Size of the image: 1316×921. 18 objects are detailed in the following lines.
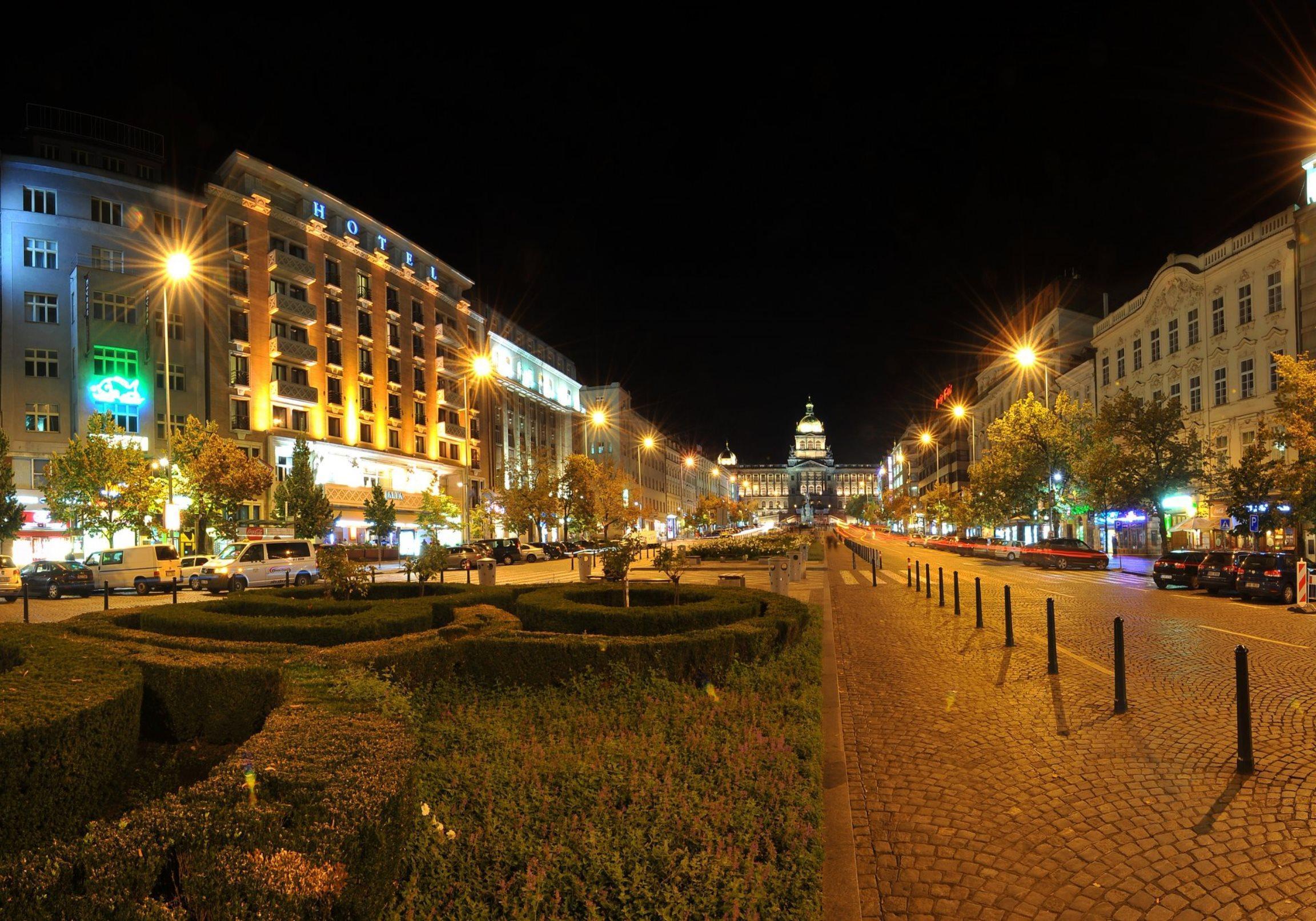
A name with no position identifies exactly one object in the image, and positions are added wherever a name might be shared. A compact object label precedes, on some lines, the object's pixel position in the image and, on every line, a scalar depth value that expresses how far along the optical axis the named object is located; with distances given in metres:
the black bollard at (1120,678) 8.43
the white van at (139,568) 28.45
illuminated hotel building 45.88
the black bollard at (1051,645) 10.47
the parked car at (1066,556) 36.97
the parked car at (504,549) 47.53
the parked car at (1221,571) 22.34
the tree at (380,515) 48.09
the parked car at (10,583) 26.22
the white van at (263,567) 28.19
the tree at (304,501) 42.16
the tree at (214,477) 36.84
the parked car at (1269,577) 19.97
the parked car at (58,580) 27.53
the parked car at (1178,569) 24.64
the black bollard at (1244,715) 6.37
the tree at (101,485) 34.88
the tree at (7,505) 34.91
